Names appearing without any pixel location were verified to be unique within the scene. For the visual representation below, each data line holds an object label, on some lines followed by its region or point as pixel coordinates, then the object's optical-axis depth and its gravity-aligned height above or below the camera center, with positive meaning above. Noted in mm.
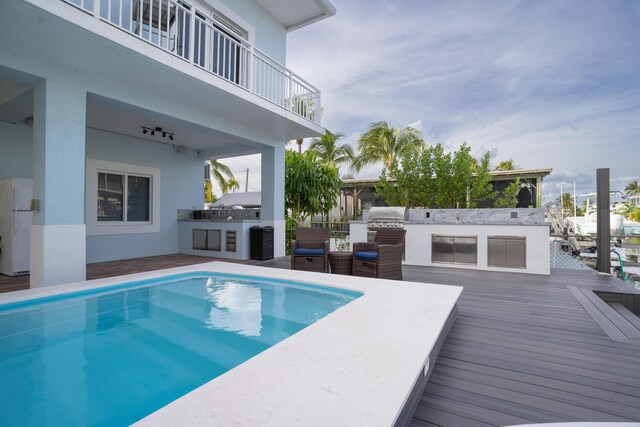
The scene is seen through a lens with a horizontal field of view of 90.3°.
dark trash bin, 8305 -768
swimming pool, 2074 -1226
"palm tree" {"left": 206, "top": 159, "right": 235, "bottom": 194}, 25500 +3209
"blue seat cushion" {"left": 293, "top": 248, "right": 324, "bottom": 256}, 5788 -710
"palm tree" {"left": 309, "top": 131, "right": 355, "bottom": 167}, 19734 +3978
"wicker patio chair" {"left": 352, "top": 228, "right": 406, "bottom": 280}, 5160 -776
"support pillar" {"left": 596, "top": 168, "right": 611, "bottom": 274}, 6336 -130
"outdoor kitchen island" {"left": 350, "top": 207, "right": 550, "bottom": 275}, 6457 -548
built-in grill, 7546 -121
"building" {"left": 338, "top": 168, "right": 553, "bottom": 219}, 11161 +1057
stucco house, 4145 +1944
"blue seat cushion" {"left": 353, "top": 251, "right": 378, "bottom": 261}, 5300 -715
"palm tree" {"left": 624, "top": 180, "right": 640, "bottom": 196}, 53338 +4698
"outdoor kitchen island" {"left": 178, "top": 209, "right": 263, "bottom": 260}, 8523 -543
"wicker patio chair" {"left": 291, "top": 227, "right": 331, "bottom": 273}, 5801 -800
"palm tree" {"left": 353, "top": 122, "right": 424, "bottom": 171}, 19875 +4432
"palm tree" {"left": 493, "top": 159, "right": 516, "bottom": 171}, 31469 +4857
